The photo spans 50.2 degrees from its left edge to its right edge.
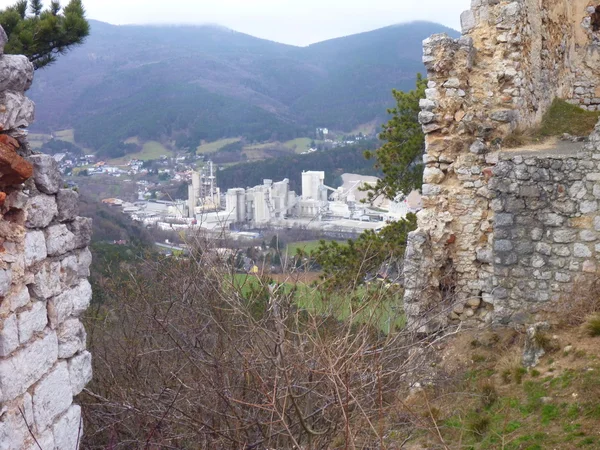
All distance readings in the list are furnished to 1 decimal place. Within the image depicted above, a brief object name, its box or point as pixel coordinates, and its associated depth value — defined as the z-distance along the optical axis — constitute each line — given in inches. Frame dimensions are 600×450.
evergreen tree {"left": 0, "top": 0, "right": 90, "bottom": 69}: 351.9
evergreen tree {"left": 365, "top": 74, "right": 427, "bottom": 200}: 504.1
